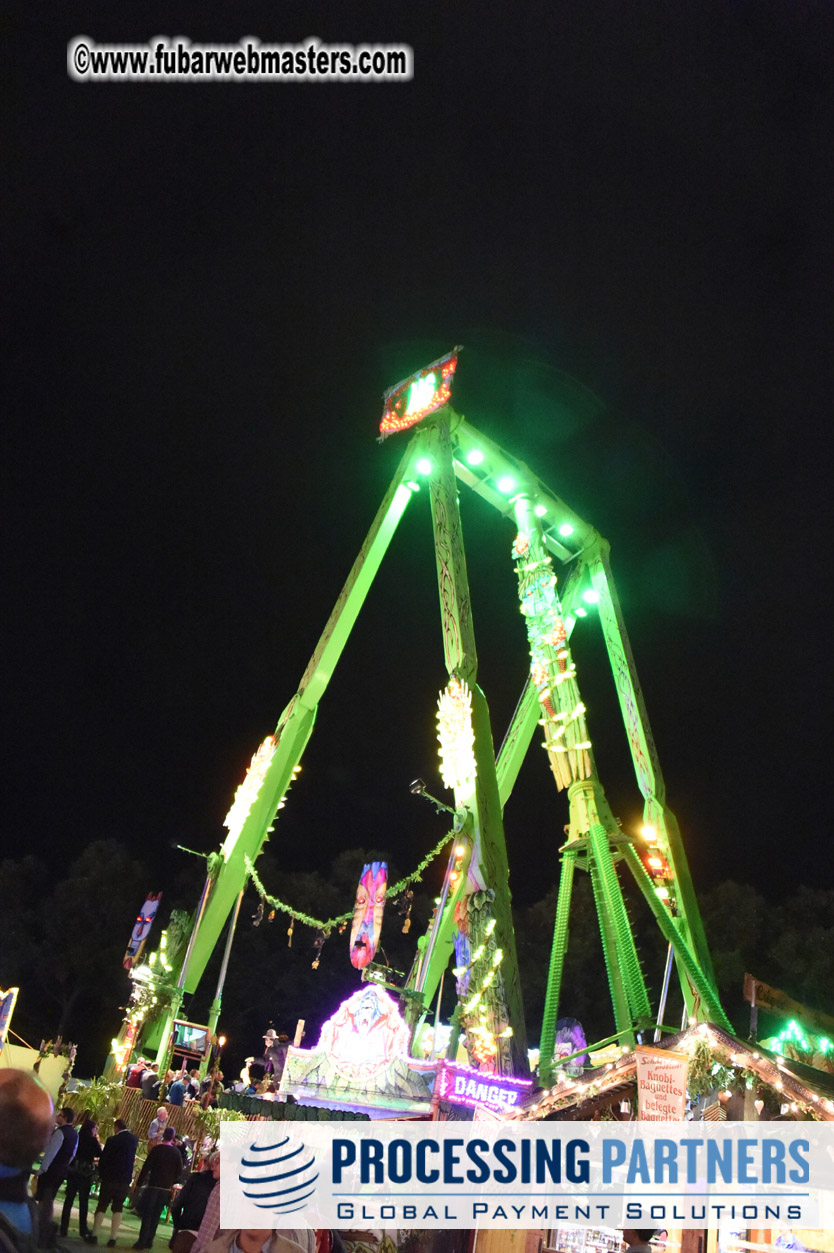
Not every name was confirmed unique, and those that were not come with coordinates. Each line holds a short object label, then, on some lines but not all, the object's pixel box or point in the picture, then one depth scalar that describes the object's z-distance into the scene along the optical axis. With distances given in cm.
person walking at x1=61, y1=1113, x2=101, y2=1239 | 807
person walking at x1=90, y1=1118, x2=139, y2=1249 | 798
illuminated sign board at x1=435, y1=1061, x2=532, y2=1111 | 1118
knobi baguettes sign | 845
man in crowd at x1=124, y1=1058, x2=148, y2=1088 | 1647
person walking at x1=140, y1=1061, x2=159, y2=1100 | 1485
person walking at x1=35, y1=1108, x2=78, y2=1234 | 705
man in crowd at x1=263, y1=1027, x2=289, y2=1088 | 1650
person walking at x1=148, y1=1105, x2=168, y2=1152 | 1176
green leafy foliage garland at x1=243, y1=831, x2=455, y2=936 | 1736
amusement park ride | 1541
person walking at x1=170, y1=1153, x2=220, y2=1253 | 687
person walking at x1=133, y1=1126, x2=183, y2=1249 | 798
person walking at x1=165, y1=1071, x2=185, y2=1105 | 1460
